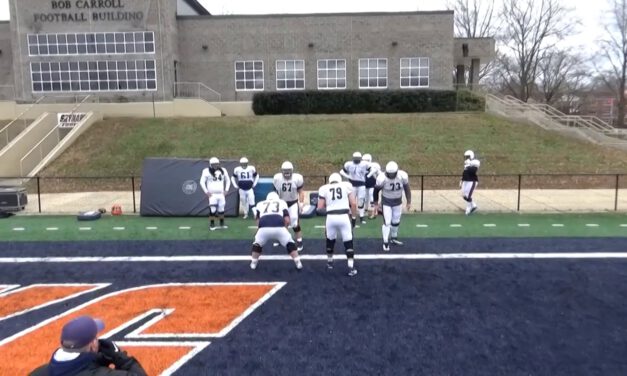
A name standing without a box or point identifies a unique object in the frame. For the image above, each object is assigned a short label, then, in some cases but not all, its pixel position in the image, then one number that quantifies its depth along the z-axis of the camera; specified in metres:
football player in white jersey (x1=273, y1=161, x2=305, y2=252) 11.23
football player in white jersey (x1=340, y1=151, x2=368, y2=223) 14.52
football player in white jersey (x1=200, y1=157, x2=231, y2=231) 13.27
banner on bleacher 28.92
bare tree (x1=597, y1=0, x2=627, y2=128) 53.78
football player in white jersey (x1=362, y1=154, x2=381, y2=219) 14.68
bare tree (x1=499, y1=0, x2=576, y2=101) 56.59
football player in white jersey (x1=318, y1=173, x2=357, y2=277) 9.27
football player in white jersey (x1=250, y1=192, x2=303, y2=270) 9.30
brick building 34.88
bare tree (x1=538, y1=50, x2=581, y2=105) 58.50
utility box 15.88
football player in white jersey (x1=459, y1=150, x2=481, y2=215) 14.82
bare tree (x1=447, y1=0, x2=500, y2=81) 61.41
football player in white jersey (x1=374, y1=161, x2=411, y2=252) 10.73
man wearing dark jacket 3.34
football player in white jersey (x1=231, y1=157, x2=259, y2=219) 14.51
